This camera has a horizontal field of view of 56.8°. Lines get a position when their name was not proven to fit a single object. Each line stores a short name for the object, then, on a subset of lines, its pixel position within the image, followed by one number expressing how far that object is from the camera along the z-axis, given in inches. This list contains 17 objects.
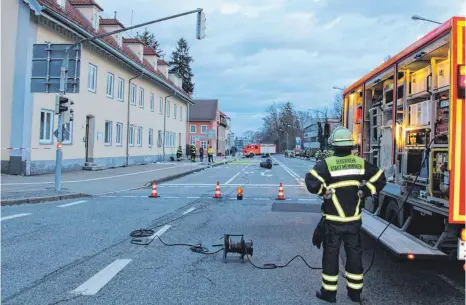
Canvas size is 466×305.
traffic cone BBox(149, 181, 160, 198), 546.4
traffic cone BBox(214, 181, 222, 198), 542.8
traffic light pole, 542.6
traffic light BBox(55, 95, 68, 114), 540.1
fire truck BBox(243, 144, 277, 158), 3540.4
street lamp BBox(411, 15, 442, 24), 913.6
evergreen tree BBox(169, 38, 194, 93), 2992.1
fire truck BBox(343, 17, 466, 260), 175.0
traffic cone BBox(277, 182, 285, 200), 531.3
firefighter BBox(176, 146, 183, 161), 1712.6
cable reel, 239.8
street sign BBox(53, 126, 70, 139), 550.5
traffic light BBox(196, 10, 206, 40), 633.6
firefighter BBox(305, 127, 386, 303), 175.8
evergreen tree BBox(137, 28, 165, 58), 2881.4
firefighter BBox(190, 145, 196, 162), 1537.9
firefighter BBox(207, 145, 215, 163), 1545.3
